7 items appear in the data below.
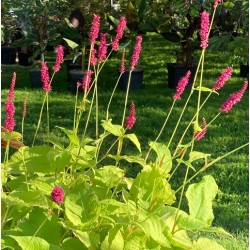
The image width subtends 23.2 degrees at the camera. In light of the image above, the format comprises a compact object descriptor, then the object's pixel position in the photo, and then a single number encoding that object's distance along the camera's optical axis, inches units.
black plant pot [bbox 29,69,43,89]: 291.6
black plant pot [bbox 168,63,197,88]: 285.0
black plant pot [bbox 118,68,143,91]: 283.0
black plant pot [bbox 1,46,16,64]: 376.5
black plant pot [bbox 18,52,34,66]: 364.8
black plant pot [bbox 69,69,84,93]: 278.3
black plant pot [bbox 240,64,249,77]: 306.8
